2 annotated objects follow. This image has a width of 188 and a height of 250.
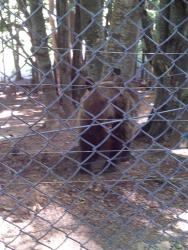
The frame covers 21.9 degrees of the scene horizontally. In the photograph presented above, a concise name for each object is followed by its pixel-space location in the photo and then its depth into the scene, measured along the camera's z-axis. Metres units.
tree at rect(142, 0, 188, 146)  5.21
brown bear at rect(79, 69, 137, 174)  4.20
